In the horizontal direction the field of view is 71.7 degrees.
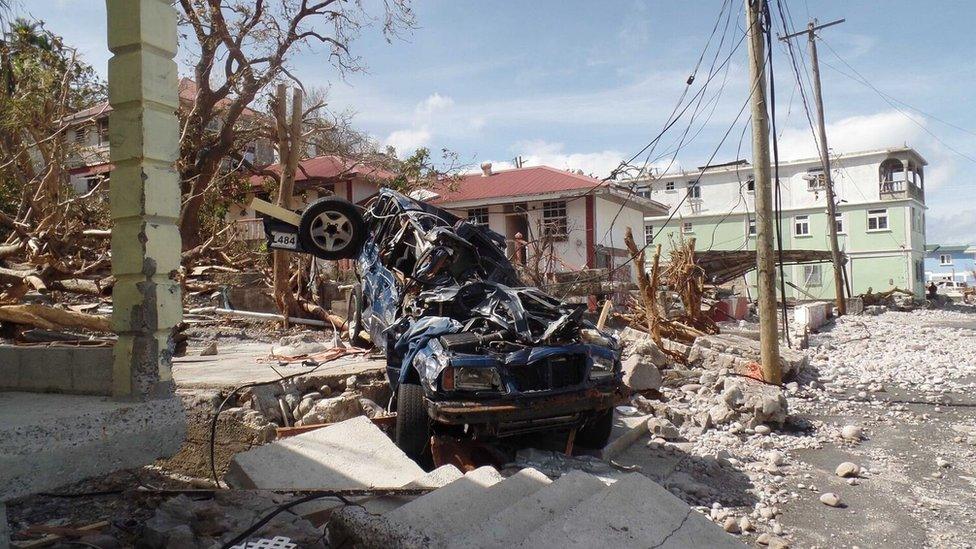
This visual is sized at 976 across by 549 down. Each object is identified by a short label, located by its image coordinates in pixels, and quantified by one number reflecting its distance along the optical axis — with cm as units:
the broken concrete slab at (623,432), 656
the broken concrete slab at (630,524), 281
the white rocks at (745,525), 506
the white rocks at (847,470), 640
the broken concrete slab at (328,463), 445
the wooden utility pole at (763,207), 953
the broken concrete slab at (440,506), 277
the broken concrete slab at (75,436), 251
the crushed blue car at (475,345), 534
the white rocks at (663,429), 741
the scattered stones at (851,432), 772
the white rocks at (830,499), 562
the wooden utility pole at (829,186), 2341
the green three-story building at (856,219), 3888
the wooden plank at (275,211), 839
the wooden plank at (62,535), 306
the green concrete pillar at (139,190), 305
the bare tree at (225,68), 1667
